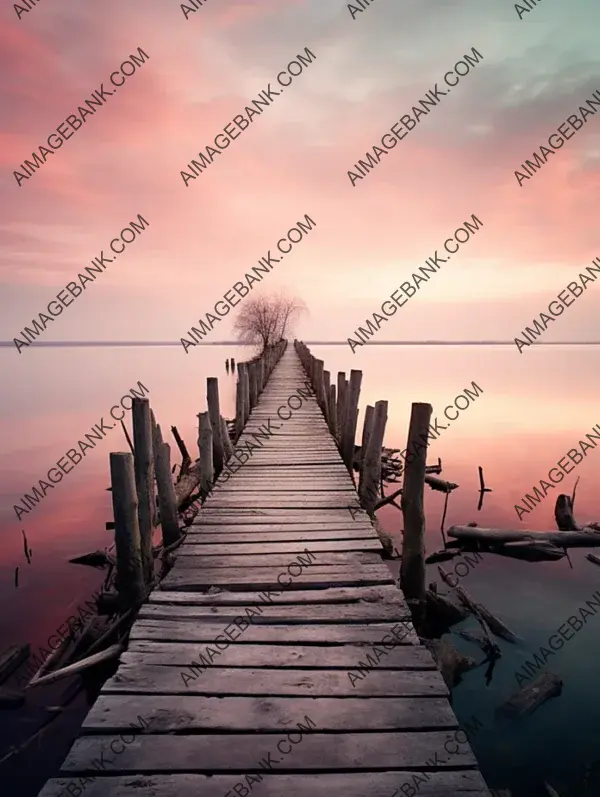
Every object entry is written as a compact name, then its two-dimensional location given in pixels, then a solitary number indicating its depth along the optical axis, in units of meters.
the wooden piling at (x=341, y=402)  10.24
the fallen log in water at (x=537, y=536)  8.67
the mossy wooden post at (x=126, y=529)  4.86
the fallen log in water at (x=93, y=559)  8.35
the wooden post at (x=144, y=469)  5.55
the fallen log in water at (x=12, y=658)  5.10
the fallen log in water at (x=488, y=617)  6.17
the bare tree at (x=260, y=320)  48.72
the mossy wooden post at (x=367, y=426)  8.38
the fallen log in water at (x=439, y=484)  12.42
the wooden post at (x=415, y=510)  5.16
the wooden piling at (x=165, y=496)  6.59
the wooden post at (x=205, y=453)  8.00
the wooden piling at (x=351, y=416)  9.45
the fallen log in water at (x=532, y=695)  4.84
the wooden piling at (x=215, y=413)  9.00
